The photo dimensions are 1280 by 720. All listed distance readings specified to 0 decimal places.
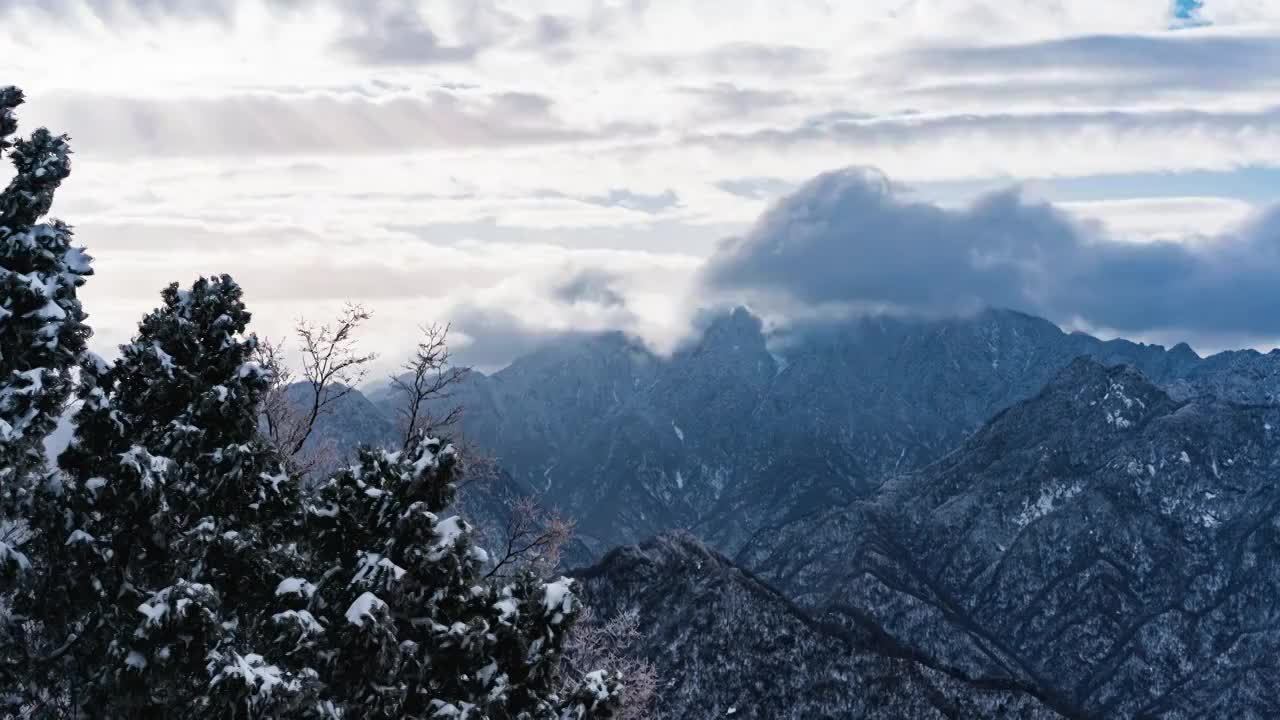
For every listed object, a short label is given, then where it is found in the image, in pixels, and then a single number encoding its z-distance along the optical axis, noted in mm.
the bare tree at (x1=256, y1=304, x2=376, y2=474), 42781
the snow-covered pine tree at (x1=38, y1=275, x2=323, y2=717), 30766
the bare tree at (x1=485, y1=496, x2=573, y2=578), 45438
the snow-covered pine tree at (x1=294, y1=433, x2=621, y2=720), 33394
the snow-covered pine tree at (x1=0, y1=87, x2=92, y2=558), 31672
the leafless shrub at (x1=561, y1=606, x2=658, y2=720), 56750
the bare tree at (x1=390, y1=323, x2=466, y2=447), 44625
